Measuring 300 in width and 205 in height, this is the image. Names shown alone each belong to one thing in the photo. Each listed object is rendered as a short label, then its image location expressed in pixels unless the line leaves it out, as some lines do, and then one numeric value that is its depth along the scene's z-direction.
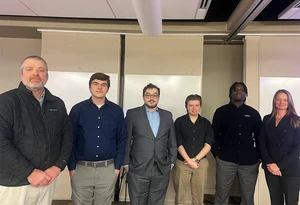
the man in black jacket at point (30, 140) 1.79
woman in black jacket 2.53
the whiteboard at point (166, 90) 3.85
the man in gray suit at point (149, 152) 2.66
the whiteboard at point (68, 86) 3.89
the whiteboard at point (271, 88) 3.79
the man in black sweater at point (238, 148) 2.95
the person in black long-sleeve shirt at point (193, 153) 2.94
